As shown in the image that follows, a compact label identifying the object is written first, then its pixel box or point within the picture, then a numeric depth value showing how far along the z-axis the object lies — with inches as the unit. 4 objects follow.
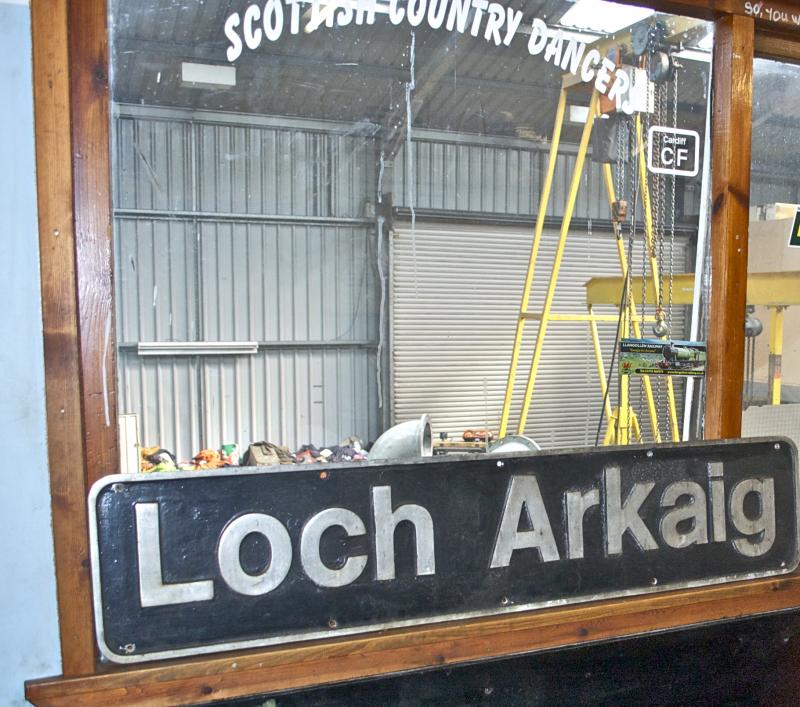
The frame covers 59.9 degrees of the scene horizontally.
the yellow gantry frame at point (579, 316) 64.2
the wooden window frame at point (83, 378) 40.8
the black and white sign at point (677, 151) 59.7
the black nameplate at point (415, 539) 42.2
